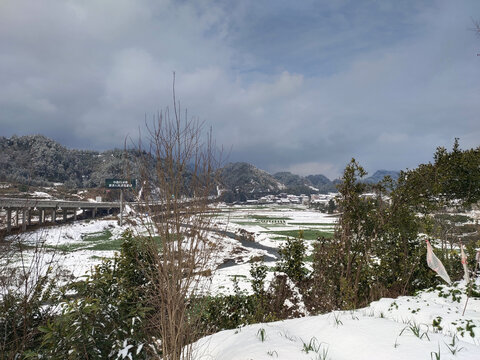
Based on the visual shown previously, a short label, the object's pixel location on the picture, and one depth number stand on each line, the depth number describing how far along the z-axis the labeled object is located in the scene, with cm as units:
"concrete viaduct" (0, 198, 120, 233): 3388
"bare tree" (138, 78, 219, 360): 311
